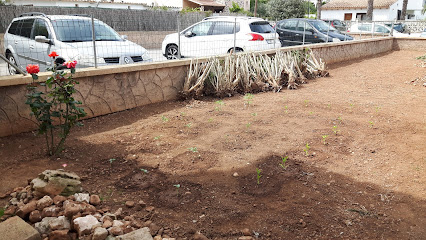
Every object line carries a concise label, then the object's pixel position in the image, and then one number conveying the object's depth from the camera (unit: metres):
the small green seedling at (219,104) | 7.31
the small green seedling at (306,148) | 5.12
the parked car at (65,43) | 7.26
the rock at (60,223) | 3.08
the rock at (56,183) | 3.50
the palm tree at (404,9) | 39.03
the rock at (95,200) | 3.55
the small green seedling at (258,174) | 4.19
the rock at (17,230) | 2.83
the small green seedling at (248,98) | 7.87
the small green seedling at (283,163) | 4.60
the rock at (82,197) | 3.53
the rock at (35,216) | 3.22
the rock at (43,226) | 3.09
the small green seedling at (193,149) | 5.07
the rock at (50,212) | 3.28
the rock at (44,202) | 3.34
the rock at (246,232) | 3.23
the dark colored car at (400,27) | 28.01
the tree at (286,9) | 37.47
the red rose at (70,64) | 4.71
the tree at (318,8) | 34.69
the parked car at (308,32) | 14.84
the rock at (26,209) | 3.27
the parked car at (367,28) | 22.61
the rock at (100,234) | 2.97
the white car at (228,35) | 10.64
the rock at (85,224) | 3.06
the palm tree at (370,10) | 32.56
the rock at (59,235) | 3.02
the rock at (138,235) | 2.93
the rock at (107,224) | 3.14
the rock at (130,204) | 3.58
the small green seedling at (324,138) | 5.48
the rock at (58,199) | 3.41
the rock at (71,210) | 3.21
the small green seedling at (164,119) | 6.49
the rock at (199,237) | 3.10
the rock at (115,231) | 3.05
